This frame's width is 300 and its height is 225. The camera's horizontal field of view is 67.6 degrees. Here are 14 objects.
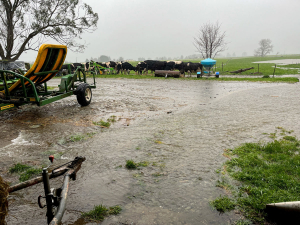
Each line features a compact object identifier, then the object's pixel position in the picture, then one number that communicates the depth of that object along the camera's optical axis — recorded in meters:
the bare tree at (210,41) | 37.72
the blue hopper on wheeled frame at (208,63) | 24.74
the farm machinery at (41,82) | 6.70
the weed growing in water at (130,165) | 3.94
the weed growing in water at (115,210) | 2.77
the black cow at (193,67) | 26.05
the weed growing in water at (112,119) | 6.98
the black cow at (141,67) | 28.58
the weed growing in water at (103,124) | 6.48
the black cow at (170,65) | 27.48
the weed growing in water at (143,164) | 4.00
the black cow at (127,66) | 29.50
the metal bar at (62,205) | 1.75
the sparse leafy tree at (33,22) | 15.12
